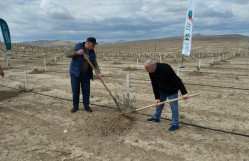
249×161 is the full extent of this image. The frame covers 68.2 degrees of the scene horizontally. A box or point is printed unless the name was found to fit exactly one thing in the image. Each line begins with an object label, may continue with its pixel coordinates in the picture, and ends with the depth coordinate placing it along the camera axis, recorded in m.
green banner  13.85
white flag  11.51
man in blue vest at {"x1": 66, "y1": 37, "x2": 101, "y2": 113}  4.51
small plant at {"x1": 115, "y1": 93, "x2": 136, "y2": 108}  5.33
